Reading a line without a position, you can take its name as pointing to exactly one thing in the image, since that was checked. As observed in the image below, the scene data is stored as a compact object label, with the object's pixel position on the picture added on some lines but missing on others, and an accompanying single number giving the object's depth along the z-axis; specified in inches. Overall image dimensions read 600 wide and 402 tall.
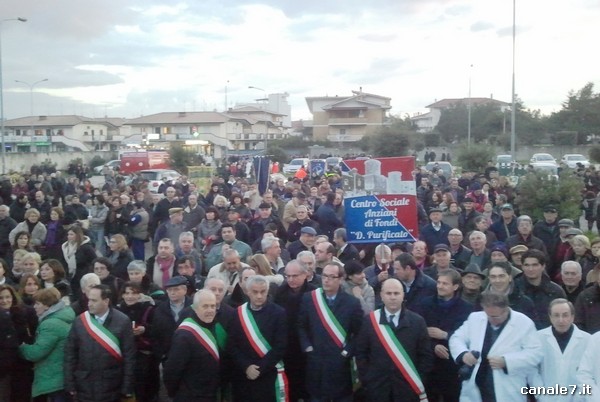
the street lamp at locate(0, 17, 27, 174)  1407.5
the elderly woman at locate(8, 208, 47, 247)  440.8
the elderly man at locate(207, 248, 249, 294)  289.8
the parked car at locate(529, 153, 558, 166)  1655.1
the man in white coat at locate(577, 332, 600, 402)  187.5
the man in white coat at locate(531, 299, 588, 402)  199.2
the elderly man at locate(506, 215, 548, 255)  376.5
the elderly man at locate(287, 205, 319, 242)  451.0
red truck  1562.5
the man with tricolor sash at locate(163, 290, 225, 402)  212.4
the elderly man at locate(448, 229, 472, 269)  349.5
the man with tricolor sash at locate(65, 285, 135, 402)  222.7
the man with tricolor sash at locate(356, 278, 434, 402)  211.6
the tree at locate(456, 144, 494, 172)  1151.6
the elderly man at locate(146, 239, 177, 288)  326.3
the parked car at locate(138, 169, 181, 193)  1153.7
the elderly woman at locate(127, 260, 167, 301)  273.1
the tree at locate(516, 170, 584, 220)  572.7
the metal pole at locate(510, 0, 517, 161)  1222.9
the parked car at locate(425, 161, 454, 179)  1241.3
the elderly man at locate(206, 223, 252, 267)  360.9
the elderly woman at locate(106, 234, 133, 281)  344.8
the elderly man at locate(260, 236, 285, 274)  327.6
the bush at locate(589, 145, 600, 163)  1396.4
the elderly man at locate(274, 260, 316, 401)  243.6
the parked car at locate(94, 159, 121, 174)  1642.8
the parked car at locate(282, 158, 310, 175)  1725.4
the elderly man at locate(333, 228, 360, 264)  374.0
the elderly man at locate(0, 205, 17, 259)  452.8
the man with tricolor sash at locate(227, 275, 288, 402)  226.1
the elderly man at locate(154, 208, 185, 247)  445.1
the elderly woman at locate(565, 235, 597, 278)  321.8
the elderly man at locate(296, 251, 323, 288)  269.6
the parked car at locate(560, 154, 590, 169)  1717.5
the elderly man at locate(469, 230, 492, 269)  341.1
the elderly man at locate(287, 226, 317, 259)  372.2
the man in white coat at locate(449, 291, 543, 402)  197.0
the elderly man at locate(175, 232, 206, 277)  351.8
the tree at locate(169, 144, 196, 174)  1611.7
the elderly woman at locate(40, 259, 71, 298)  292.7
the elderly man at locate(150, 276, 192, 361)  239.0
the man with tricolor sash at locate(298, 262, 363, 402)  227.3
